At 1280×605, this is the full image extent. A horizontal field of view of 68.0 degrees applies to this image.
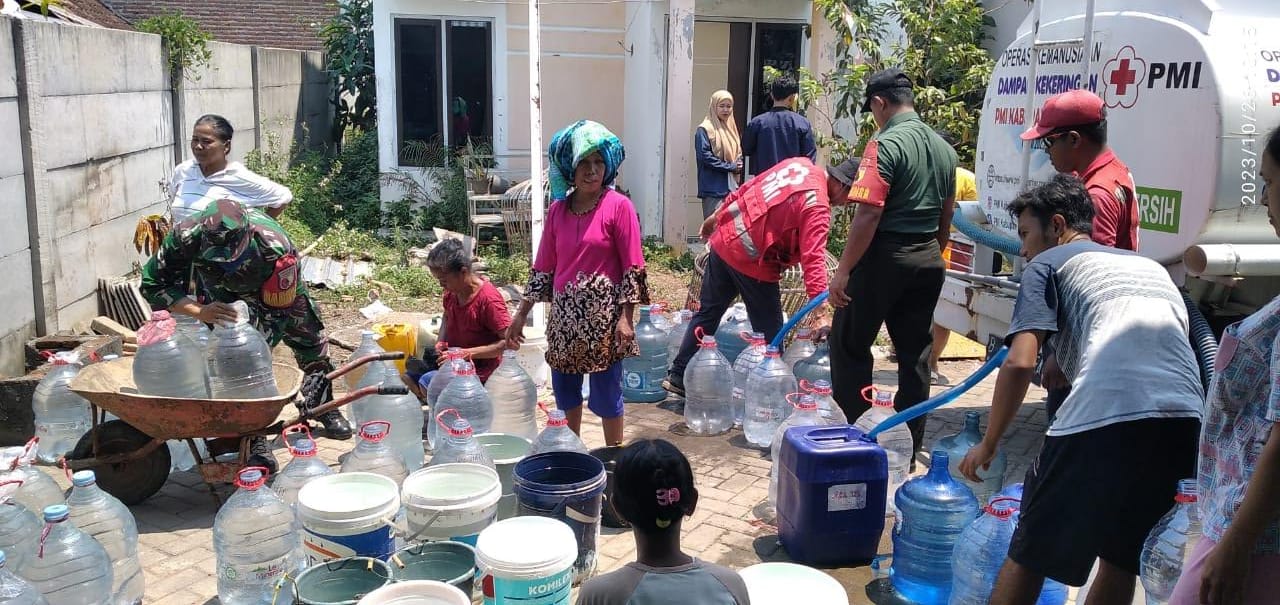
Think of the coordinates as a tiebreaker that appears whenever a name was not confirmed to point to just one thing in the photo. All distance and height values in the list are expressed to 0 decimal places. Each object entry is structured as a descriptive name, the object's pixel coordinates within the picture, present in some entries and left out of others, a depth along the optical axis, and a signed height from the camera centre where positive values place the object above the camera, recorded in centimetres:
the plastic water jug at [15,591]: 295 -141
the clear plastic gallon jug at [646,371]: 662 -155
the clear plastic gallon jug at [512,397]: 546 -144
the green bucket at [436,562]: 349 -153
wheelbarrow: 421 -131
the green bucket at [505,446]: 459 -145
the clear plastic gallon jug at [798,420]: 459 -132
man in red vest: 552 -54
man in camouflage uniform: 485 -68
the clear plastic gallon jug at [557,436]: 425 -129
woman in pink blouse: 455 -60
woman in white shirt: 564 -23
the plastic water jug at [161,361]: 445 -103
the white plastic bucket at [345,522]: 345 -137
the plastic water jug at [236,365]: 473 -110
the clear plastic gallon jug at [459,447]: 407 -129
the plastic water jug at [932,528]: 381 -150
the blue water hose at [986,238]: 551 -52
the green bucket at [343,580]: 329 -152
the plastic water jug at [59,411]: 527 -151
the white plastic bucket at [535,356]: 657 -145
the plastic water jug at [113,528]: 370 -151
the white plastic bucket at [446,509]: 360 -137
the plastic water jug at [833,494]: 403 -146
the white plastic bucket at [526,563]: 317 -138
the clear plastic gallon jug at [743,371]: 594 -138
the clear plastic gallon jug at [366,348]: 576 -123
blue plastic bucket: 371 -137
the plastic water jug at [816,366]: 606 -138
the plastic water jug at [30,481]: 381 -145
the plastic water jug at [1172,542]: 287 -119
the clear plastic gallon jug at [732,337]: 674 -133
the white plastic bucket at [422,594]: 293 -138
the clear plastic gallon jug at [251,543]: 371 -158
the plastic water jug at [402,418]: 530 -154
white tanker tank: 423 +18
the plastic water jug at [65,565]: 342 -153
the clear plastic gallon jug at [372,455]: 421 -137
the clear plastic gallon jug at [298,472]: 411 -143
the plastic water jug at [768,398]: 568 -149
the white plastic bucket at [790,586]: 287 -133
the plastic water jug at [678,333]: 682 -133
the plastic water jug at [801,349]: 619 -130
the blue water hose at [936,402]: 393 -103
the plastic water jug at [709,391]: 603 -154
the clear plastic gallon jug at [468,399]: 500 -133
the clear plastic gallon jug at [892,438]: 465 -149
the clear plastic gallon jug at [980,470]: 462 -151
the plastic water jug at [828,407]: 486 -132
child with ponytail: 233 -99
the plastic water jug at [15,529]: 350 -145
